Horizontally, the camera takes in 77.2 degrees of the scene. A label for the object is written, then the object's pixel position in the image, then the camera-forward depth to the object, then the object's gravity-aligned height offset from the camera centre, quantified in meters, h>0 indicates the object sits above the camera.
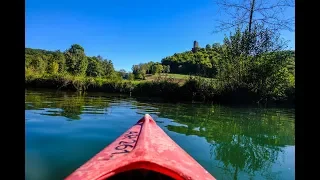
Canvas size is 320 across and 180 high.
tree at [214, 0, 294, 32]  5.35 +1.97
